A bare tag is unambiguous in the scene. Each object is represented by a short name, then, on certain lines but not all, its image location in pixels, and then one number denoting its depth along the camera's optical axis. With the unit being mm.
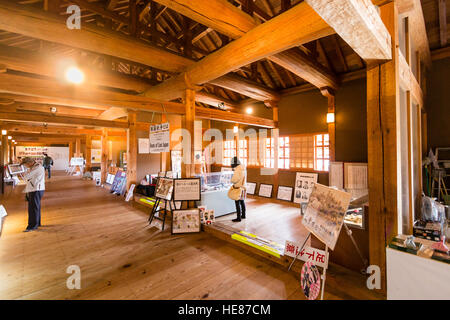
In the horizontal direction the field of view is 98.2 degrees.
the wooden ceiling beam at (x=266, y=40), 2298
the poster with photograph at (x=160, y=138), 4305
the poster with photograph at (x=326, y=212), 1885
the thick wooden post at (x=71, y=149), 17062
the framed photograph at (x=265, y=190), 7275
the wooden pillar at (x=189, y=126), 4410
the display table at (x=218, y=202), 4820
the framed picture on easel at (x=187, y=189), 4043
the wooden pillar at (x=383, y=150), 1995
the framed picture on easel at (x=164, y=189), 4102
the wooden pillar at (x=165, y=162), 7711
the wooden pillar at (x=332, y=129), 5664
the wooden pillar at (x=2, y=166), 7957
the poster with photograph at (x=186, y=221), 3877
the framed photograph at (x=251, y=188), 7804
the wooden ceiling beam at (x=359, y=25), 1240
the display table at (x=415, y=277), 1485
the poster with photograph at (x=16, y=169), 11533
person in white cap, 4043
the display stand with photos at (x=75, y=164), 13516
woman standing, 4598
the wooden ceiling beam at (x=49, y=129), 9438
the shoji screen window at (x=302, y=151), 6403
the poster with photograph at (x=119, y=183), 7557
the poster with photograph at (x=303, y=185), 6211
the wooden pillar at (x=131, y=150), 6871
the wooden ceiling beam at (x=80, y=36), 2393
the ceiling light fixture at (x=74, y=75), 3771
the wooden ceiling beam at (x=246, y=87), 4868
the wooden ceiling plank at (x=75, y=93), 3297
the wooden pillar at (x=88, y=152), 12243
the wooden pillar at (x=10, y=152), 15405
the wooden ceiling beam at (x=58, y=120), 5766
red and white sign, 2313
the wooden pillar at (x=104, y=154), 9836
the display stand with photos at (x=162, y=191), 4098
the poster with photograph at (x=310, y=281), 1920
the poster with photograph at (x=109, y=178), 9648
